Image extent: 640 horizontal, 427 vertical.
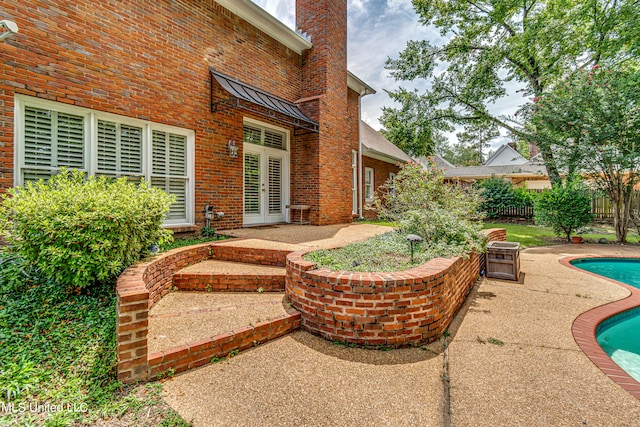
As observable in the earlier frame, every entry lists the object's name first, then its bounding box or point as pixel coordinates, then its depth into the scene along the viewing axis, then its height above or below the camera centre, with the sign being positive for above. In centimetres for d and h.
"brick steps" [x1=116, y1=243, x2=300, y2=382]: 220 -113
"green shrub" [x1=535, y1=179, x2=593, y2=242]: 1000 +22
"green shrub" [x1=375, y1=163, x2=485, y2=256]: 481 +7
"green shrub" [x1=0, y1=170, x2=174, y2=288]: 301 -20
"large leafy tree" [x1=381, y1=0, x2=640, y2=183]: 1177 +751
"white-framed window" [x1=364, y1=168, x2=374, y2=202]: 1447 +162
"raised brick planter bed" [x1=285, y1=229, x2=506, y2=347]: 284 -93
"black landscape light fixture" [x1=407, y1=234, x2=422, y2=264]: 373 -32
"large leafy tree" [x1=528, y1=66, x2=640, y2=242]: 880 +278
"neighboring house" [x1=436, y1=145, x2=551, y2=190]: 2355 +391
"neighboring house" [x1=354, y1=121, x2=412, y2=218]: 1412 +286
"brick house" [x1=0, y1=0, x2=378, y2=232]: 453 +232
